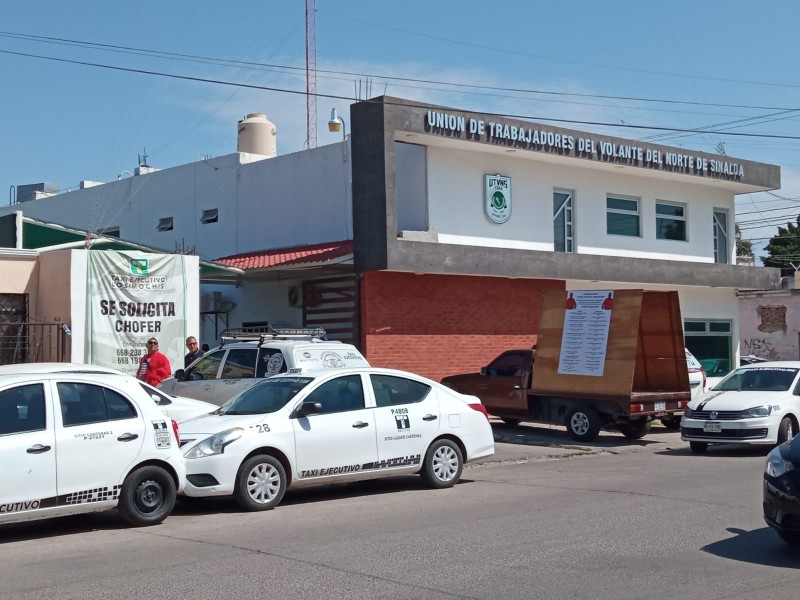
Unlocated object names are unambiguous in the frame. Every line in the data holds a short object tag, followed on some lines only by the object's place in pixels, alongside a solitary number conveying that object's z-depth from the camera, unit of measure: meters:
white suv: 15.26
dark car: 8.50
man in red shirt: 17.31
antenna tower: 33.06
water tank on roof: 31.03
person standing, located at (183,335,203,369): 18.41
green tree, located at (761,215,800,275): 67.62
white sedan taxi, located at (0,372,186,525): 9.51
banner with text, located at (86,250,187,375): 18.62
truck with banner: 18.50
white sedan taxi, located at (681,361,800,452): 16.53
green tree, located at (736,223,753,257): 71.98
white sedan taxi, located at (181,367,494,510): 11.30
